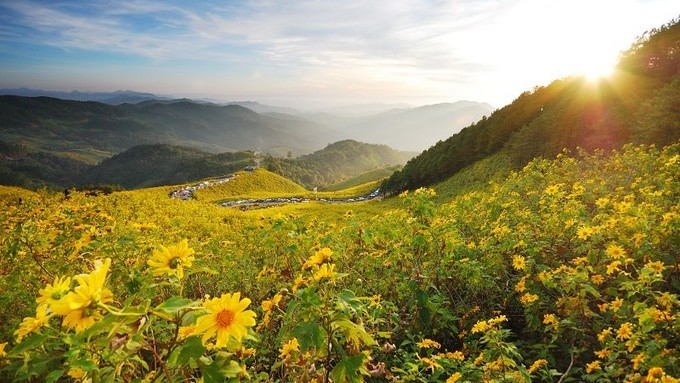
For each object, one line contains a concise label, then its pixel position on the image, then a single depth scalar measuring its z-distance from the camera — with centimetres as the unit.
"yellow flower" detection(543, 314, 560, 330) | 376
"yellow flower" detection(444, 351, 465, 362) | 351
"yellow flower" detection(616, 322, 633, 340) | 320
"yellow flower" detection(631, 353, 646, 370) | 281
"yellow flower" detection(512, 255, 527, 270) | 471
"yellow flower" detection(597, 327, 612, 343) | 334
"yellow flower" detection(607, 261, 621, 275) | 386
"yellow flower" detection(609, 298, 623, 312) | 369
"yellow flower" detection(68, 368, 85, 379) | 241
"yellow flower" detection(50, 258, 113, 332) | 149
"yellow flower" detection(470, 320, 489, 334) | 342
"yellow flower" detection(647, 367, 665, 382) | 260
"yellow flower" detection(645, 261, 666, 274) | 381
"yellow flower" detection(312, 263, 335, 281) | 261
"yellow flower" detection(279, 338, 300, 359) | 313
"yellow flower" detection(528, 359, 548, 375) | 321
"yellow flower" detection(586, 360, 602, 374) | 314
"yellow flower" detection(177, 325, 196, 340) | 251
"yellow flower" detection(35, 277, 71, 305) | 157
